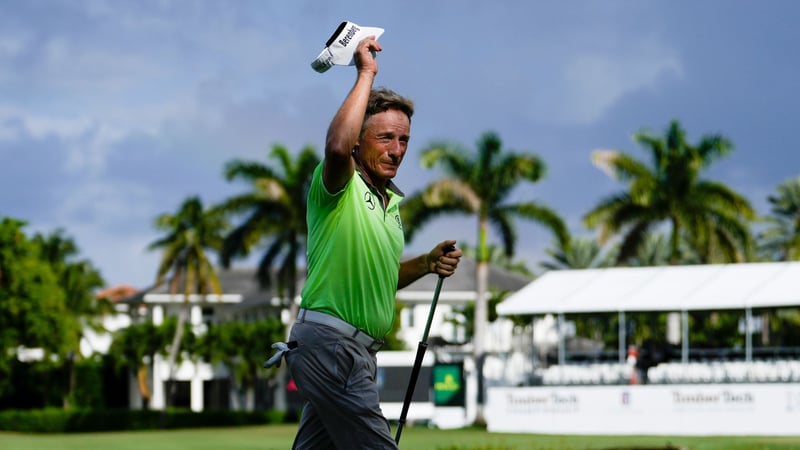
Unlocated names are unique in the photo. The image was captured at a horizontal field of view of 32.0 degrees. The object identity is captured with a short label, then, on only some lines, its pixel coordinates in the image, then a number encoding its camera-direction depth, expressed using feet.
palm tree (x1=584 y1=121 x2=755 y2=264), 160.35
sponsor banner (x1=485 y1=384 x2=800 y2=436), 109.81
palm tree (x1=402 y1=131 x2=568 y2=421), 160.66
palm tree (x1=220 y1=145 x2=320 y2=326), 188.96
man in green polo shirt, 16.49
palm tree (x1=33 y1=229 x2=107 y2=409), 265.13
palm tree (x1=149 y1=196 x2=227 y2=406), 217.77
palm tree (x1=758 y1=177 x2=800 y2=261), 279.49
